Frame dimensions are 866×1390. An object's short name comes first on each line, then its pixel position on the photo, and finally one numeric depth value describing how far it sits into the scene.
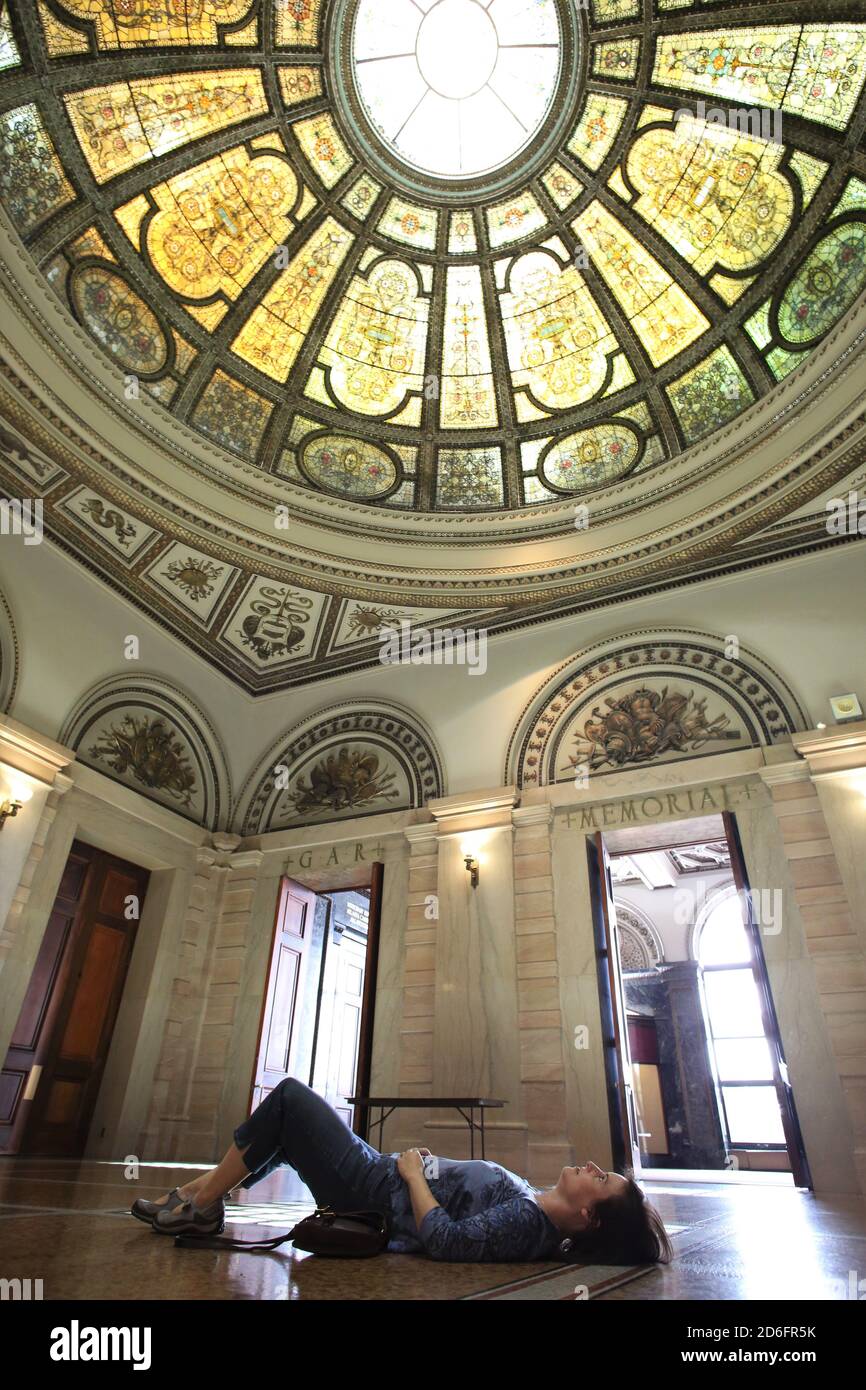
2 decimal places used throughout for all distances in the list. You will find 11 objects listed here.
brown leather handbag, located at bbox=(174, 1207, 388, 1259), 3.00
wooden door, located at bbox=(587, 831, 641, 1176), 8.43
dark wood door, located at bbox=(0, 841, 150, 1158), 9.66
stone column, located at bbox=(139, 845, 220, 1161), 10.40
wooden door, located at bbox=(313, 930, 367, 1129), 15.12
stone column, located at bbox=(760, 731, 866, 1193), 7.59
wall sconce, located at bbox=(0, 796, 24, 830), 9.12
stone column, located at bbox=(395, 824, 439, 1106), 9.49
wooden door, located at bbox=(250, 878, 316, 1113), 10.86
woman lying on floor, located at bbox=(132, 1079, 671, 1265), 3.05
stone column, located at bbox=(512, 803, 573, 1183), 8.46
